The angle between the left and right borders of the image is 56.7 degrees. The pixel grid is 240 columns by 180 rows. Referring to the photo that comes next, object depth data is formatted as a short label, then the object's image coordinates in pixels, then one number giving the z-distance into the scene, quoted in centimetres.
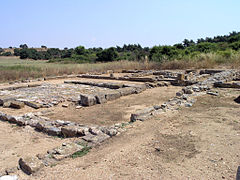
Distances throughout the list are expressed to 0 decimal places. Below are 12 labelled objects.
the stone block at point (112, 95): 852
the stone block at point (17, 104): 793
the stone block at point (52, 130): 515
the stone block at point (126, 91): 936
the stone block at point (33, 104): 787
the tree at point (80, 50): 4203
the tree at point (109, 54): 3173
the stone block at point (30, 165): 334
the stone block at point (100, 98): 815
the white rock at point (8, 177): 322
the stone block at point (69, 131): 492
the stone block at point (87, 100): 783
